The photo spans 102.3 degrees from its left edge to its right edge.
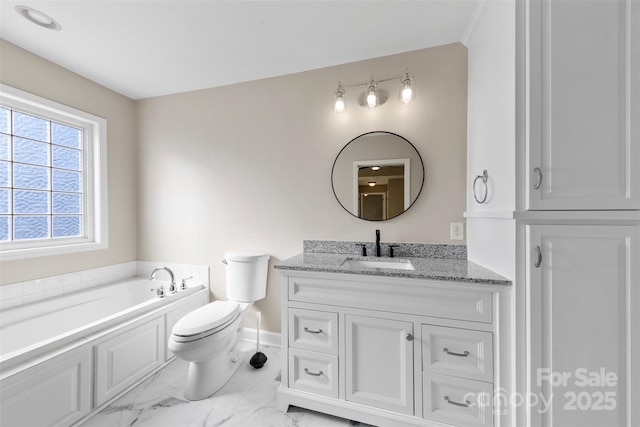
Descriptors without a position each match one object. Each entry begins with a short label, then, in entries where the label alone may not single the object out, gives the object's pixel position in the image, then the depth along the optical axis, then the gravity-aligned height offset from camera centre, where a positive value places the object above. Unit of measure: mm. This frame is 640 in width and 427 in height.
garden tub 1256 -834
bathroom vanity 1274 -704
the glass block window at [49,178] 1912 +306
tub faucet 2156 -643
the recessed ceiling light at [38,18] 1532 +1214
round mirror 1930 +283
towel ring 1500 +192
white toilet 1576 -757
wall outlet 1842 -137
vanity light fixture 1837 +891
